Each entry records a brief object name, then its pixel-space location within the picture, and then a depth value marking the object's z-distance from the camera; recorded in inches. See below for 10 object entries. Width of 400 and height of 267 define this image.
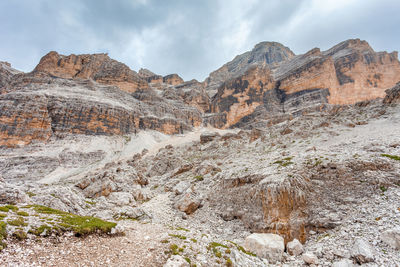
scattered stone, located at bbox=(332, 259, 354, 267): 290.8
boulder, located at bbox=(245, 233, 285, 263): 368.3
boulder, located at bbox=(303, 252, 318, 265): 326.0
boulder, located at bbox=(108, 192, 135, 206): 748.0
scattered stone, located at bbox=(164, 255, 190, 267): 289.8
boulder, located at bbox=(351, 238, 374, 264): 282.9
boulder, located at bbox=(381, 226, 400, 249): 285.9
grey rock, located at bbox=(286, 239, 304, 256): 369.4
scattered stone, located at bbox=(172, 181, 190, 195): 866.2
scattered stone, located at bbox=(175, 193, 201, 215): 666.8
